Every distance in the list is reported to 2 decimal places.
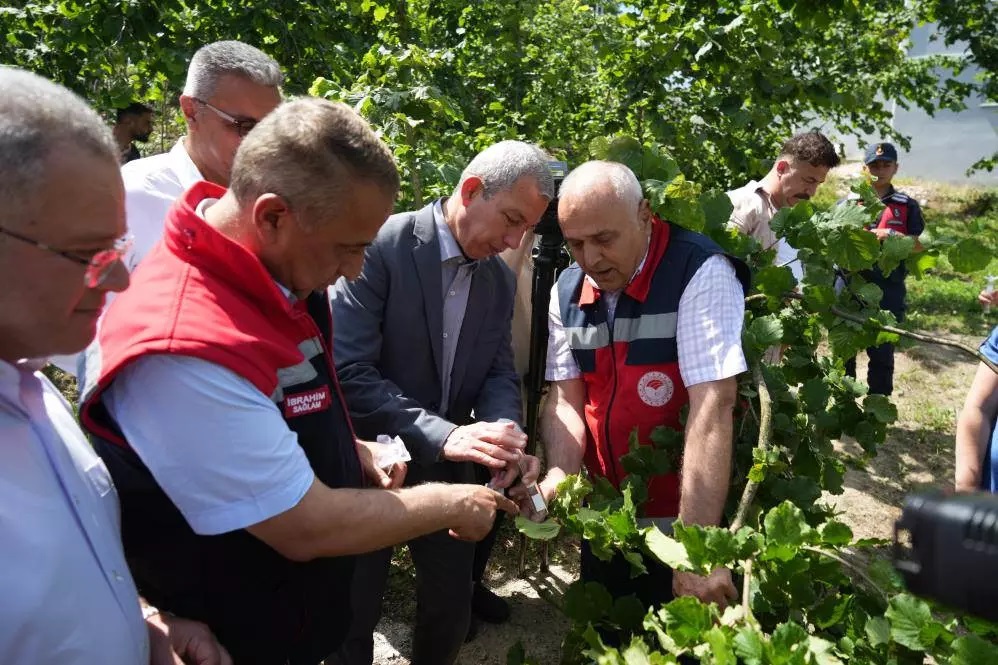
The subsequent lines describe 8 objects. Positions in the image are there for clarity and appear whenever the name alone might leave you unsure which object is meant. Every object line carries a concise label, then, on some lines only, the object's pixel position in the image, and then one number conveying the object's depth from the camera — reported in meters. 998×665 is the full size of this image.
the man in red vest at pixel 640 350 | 2.01
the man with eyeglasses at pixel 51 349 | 0.99
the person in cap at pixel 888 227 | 5.60
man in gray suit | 2.20
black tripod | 2.62
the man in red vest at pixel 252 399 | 1.18
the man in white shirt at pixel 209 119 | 2.40
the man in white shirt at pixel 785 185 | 3.96
